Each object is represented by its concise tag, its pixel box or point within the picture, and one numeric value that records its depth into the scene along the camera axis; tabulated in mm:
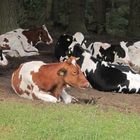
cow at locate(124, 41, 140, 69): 19061
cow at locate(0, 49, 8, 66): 17028
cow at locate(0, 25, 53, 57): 19594
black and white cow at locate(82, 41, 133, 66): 18812
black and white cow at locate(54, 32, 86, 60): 18516
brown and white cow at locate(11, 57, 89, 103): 11609
